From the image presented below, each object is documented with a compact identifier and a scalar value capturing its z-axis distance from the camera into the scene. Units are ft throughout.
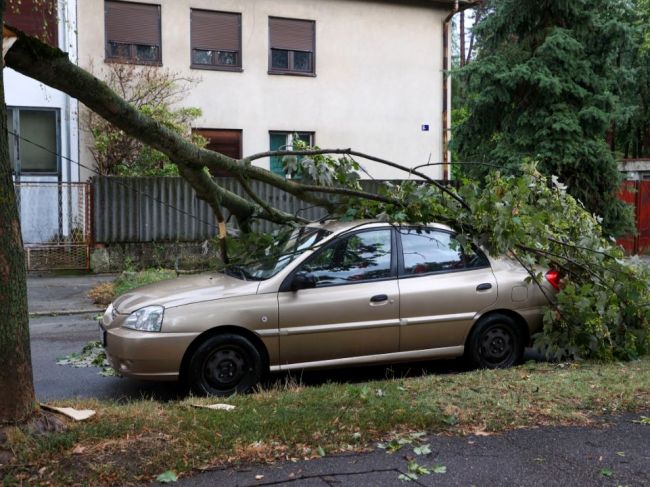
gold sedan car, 19.34
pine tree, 50.16
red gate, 61.46
